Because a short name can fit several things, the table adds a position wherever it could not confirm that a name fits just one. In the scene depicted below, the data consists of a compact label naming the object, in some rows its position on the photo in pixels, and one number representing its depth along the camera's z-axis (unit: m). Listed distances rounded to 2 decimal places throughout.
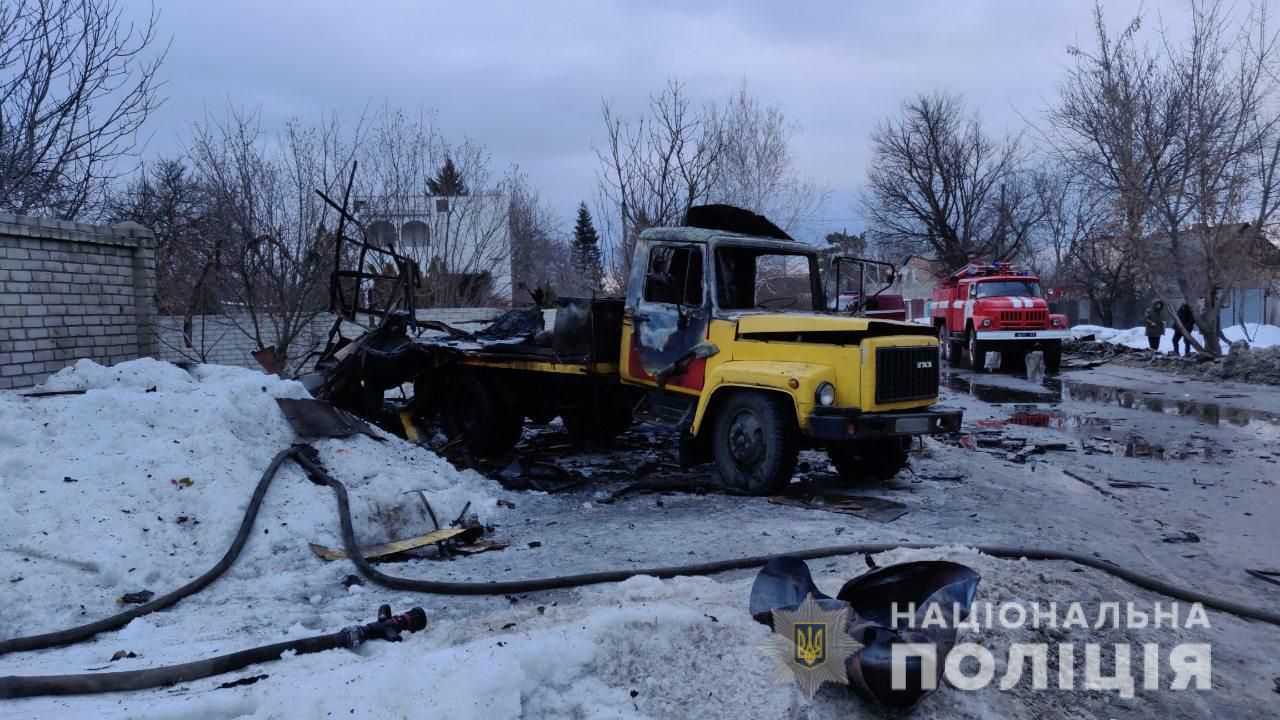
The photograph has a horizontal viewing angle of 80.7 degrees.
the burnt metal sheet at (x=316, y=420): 6.18
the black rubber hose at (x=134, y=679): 2.80
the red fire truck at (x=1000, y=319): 18.72
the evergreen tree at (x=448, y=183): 18.11
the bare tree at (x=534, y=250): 22.22
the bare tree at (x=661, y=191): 14.58
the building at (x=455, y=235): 17.25
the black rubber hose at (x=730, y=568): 4.03
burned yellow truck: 6.24
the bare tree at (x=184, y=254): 12.66
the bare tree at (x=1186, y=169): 17.06
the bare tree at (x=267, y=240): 11.75
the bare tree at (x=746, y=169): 20.77
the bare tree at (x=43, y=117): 9.62
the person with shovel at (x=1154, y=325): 22.11
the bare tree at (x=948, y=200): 38.12
